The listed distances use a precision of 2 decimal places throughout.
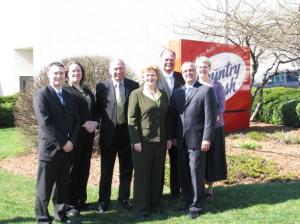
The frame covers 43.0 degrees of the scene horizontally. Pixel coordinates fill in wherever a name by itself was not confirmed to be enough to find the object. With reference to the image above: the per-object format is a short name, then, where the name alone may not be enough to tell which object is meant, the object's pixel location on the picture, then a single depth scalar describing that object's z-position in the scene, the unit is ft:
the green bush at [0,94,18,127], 46.53
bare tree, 24.16
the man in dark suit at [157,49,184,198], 16.82
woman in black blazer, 15.64
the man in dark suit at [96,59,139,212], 16.16
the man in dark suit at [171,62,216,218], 15.48
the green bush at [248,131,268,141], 30.40
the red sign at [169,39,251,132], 30.73
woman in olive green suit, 15.32
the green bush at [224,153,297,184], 20.98
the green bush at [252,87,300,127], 36.52
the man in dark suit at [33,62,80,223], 13.98
